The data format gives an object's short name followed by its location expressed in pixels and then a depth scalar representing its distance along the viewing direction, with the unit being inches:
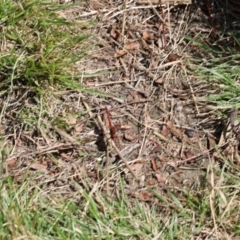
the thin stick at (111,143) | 202.1
